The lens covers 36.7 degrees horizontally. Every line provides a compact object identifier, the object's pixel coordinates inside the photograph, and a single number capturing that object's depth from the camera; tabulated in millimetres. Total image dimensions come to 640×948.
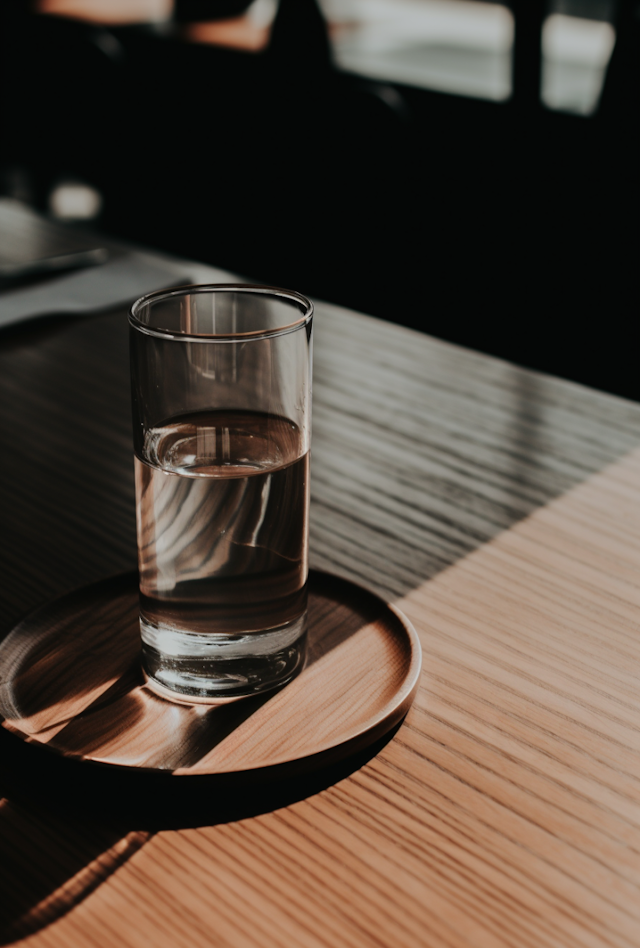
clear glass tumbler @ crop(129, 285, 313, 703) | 417
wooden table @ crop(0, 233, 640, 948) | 345
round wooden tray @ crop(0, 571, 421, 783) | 402
